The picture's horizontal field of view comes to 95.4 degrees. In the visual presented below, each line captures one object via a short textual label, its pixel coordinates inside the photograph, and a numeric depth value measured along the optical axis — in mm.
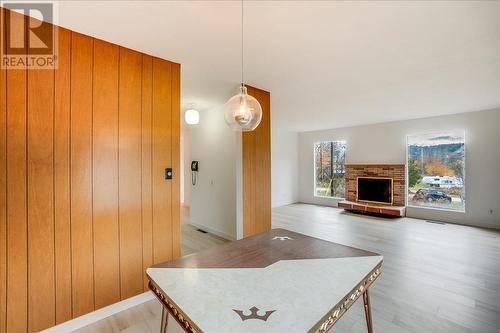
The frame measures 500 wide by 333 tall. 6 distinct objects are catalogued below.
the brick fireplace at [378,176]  5945
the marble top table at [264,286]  939
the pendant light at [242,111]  1807
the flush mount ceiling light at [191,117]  3779
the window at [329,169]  7391
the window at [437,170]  5285
